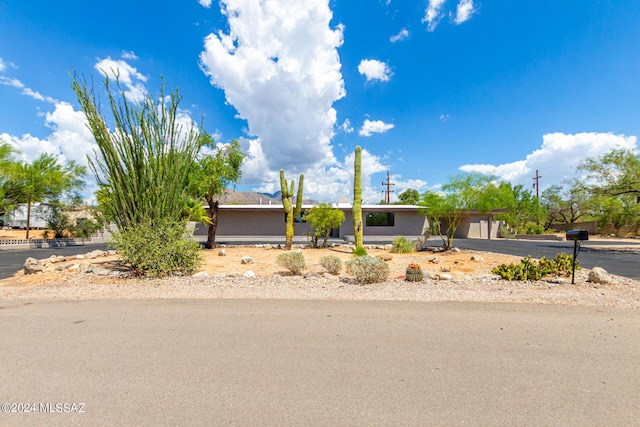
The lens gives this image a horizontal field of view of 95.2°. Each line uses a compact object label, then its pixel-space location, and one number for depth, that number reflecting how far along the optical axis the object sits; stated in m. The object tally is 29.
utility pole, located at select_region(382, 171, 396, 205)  49.19
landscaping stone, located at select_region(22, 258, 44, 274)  8.89
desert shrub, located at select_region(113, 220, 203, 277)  8.02
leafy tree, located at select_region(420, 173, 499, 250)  16.03
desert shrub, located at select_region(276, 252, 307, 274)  8.70
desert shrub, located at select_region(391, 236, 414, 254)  15.95
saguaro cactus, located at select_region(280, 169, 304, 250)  16.67
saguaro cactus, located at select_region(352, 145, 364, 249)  15.23
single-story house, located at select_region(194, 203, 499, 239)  25.62
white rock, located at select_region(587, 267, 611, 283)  7.06
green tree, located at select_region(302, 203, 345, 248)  16.50
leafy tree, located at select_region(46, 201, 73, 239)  21.72
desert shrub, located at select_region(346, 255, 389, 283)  7.29
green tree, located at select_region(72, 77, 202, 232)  8.46
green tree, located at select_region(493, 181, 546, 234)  30.89
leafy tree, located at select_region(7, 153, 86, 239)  18.59
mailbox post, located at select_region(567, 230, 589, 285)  6.79
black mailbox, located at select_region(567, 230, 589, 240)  6.79
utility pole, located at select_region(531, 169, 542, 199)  41.57
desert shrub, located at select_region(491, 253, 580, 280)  7.65
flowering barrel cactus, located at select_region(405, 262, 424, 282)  7.58
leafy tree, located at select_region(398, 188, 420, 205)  52.47
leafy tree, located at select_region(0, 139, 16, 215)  17.55
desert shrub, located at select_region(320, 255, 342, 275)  8.87
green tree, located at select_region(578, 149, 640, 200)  16.06
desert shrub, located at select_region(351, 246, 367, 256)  14.08
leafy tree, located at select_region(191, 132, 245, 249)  15.27
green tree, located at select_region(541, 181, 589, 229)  36.19
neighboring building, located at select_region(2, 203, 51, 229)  26.61
